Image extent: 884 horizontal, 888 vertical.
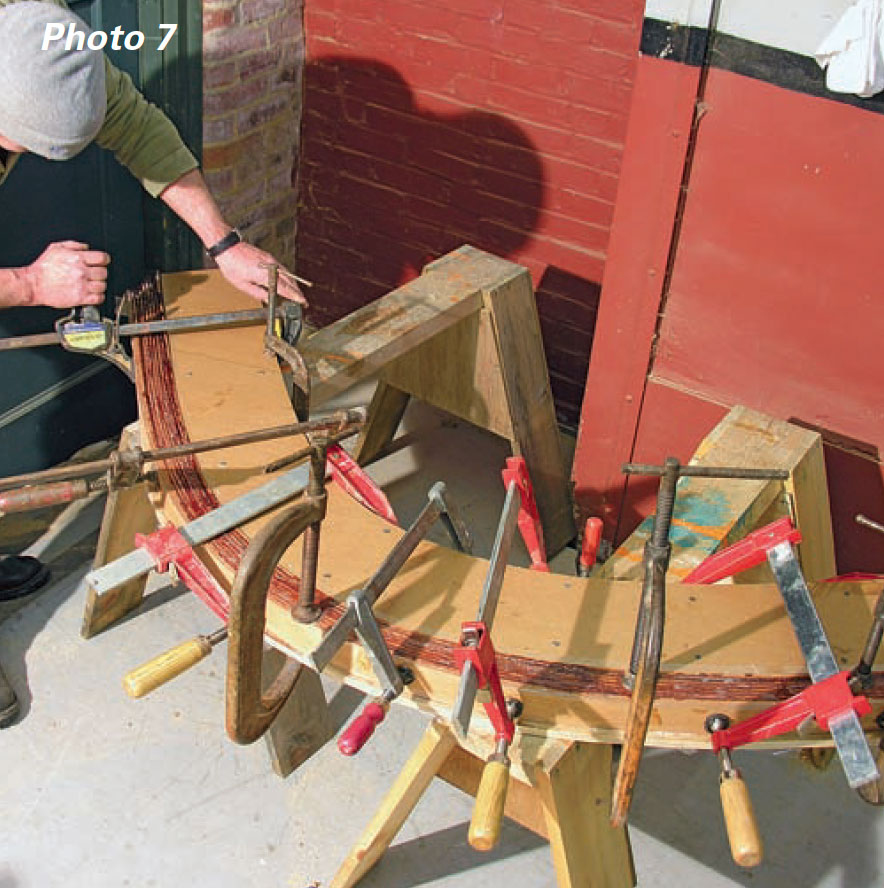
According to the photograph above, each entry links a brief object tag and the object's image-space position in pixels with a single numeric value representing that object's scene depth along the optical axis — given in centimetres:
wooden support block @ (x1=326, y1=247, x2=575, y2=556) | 399
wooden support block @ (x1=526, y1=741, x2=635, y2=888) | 280
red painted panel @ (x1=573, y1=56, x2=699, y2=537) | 374
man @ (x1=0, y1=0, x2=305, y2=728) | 321
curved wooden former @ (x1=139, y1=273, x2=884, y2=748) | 270
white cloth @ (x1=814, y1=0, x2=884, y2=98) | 324
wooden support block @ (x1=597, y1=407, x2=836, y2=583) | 340
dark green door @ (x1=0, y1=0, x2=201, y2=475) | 438
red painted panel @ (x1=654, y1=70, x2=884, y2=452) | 355
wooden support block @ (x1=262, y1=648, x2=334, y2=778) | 369
